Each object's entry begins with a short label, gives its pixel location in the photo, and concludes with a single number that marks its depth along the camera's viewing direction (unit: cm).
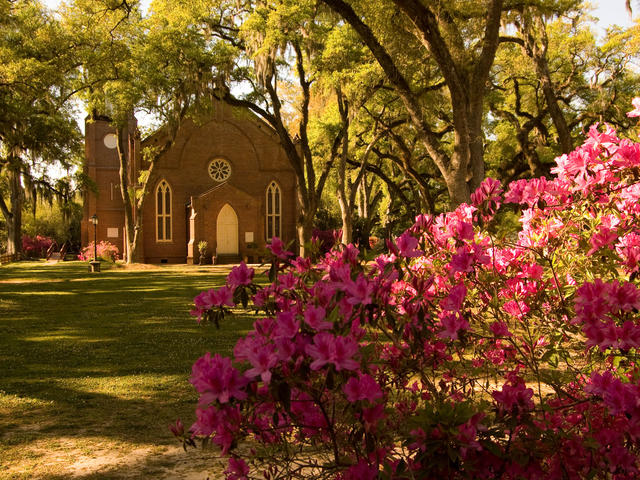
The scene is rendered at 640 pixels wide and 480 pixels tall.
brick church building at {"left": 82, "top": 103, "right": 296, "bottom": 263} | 3812
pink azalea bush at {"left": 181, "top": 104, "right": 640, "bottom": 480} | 189
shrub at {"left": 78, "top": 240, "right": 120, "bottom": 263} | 3556
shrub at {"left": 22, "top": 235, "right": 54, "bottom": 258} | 5418
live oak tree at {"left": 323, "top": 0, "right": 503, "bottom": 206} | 1075
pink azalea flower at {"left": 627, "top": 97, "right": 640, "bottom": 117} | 305
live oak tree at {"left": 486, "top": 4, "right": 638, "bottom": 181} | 2402
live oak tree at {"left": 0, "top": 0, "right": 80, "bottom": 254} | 1861
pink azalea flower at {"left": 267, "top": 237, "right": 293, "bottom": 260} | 250
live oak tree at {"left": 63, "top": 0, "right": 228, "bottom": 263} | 2339
